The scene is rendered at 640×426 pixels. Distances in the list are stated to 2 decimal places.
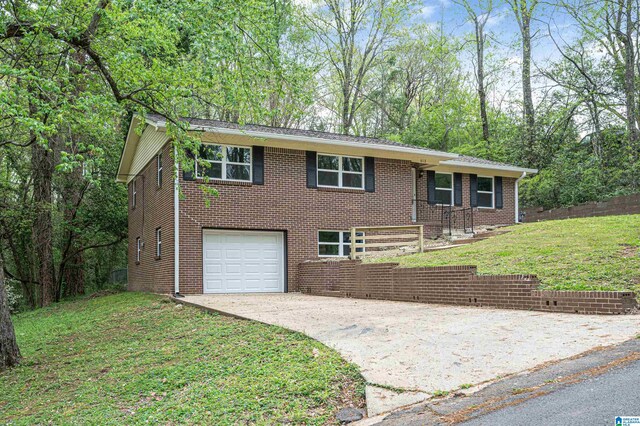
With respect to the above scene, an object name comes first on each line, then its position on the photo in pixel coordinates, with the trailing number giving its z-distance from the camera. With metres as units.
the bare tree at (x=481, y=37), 34.00
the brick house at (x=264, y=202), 15.86
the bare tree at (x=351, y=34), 32.78
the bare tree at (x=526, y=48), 29.61
